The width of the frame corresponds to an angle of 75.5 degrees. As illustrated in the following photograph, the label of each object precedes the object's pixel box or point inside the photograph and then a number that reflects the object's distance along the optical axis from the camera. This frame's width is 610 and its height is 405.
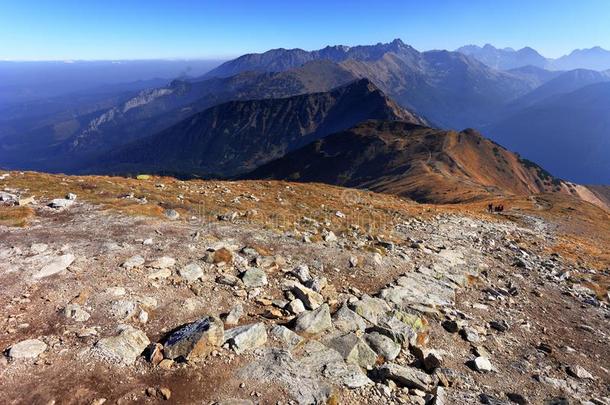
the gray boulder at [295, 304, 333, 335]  11.70
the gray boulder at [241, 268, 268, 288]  14.02
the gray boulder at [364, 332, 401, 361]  11.27
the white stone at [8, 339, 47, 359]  9.13
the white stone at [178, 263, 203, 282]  13.76
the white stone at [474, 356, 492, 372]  11.74
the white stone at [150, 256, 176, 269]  14.09
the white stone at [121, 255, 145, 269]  13.74
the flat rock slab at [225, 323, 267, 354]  10.34
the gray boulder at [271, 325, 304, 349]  10.85
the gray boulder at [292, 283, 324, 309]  13.07
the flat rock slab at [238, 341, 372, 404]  9.22
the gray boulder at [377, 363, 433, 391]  10.12
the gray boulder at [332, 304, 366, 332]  12.20
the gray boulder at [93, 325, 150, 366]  9.48
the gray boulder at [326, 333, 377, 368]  10.77
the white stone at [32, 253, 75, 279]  12.70
